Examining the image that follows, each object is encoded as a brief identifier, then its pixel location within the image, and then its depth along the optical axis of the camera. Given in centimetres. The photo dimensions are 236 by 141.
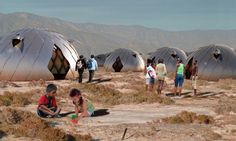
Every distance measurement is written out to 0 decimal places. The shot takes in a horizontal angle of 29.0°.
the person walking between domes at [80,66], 2543
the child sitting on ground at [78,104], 1222
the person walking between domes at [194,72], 2179
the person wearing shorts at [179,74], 2044
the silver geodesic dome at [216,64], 3272
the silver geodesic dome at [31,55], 2730
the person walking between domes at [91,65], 2668
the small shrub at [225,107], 1571
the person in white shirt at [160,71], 2031
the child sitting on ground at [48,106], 1315
